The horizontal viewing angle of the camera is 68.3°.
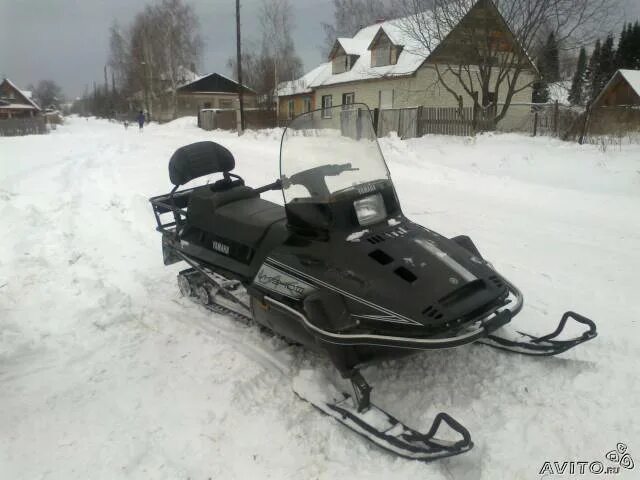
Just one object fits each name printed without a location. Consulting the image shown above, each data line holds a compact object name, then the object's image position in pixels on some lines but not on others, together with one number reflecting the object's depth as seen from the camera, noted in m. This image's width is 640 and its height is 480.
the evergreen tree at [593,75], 17.48
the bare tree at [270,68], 30.57
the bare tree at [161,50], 38.62
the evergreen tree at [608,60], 29.81
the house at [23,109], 47.06
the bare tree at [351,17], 39.50
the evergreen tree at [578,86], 17.42
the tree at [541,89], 15.42
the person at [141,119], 34.06
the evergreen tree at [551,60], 14.77
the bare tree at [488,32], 14.06
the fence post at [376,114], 17.42
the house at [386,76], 22.84
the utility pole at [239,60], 23.47
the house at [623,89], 26.25
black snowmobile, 2.40
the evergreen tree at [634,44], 34.88
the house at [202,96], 44.62
